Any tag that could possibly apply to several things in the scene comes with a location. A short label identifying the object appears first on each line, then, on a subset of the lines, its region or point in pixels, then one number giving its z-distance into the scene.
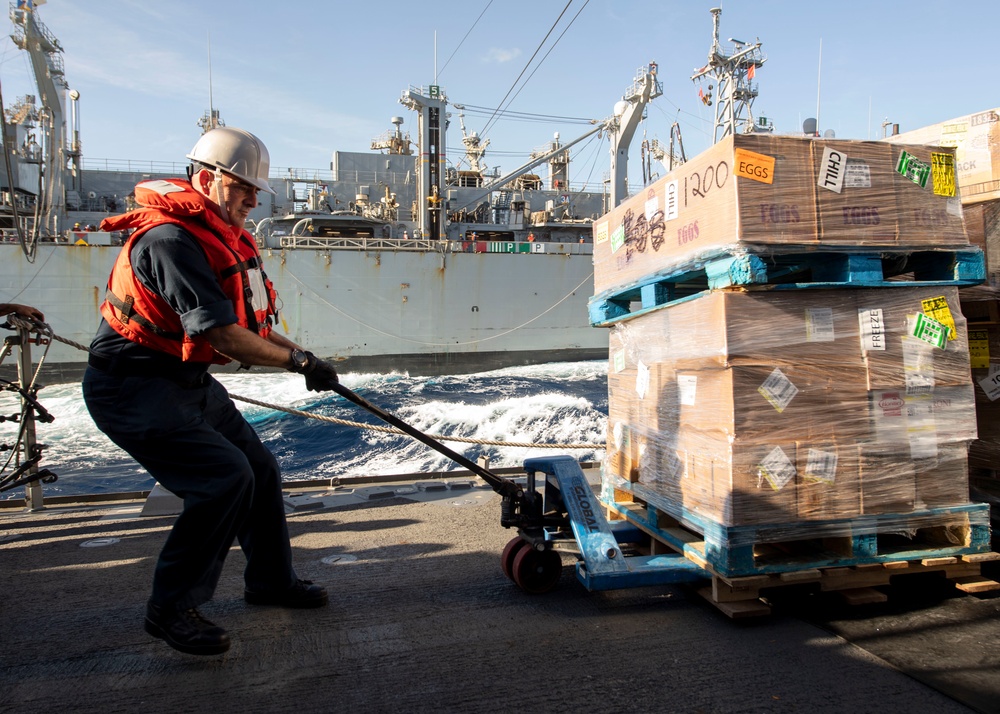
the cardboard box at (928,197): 3.02
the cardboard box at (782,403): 2.74
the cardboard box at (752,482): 2.72
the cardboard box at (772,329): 2.76
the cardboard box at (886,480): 2.87
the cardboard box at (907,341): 2.91
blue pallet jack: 2.83
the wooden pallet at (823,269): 2.74
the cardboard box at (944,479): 2.96
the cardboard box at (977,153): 3.69
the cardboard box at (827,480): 2.81
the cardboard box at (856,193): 2.89
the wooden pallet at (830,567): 2.71
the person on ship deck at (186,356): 2.33
